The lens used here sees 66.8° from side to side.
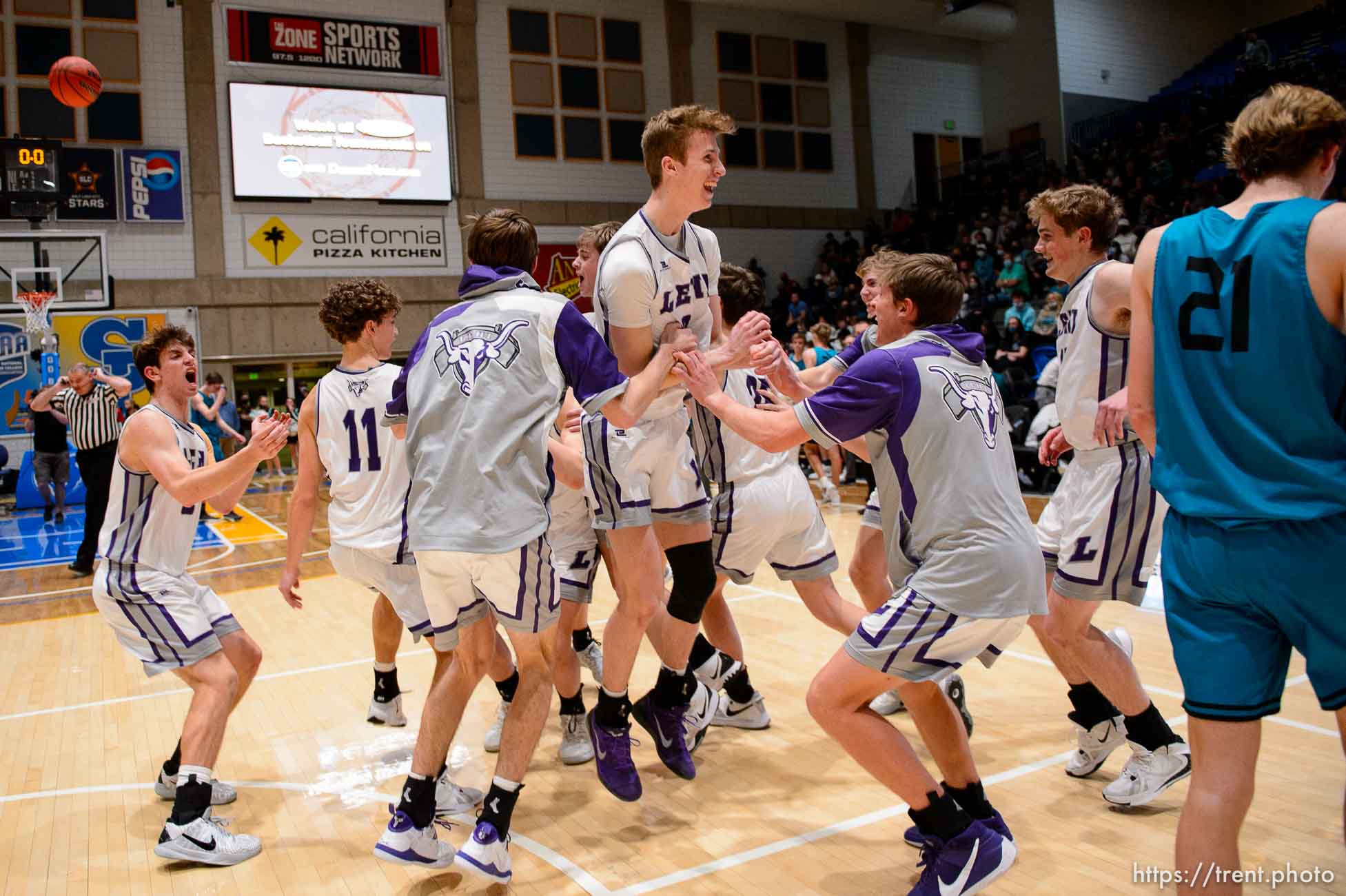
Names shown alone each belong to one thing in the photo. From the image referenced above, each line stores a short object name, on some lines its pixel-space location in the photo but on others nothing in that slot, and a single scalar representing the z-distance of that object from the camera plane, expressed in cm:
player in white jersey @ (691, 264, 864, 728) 421
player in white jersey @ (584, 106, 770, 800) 356
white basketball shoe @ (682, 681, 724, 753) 420
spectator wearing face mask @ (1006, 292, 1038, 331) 1364
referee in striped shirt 921
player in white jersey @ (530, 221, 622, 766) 432
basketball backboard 1638
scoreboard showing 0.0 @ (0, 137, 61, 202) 1353
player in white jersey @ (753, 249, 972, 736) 434
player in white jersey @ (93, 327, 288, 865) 350
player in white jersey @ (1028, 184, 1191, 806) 350
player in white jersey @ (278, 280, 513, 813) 420
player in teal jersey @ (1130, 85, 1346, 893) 200
